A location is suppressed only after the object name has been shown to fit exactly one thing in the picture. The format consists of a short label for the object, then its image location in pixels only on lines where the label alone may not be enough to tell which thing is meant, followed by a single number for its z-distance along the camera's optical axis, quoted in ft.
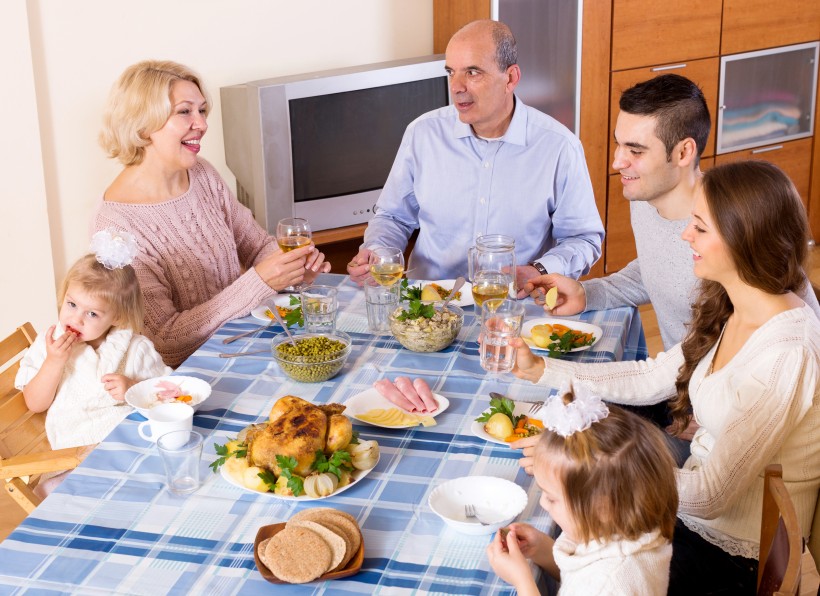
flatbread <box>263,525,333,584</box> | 4.98
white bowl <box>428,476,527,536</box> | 5.61
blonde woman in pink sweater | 8.91
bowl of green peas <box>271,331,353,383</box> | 7.17
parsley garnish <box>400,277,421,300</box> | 8.50
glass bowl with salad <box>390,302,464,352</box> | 7.68
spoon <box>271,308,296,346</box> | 7.96
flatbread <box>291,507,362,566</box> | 5.24
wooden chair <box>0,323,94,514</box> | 7.05
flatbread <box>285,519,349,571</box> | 5.06
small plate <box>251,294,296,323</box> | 8.46
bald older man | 10.24
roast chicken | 5.79
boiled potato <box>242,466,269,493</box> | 5.74
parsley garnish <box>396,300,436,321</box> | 7.86
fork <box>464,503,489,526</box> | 5.64
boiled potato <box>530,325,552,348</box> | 7.82
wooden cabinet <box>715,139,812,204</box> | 17.80
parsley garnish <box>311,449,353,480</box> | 5.78
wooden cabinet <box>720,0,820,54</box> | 16.69
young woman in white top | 6.10
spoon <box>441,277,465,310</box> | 8.36
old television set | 12.96
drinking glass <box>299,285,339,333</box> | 7.90
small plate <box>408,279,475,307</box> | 8.74
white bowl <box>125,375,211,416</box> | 6.79
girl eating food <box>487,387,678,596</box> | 4.92
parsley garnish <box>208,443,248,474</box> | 5.94
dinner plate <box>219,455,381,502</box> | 5.70
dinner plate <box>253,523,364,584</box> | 5.01
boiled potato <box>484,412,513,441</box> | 6.41
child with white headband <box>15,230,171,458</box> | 7.84
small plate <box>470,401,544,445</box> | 6.40
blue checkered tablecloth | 5.10
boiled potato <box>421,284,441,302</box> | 8.51
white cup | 6.37
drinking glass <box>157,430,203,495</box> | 5.79
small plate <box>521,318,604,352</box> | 8.04
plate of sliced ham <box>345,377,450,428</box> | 6.61
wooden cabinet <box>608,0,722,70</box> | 15.47
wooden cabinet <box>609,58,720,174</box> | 15.69
